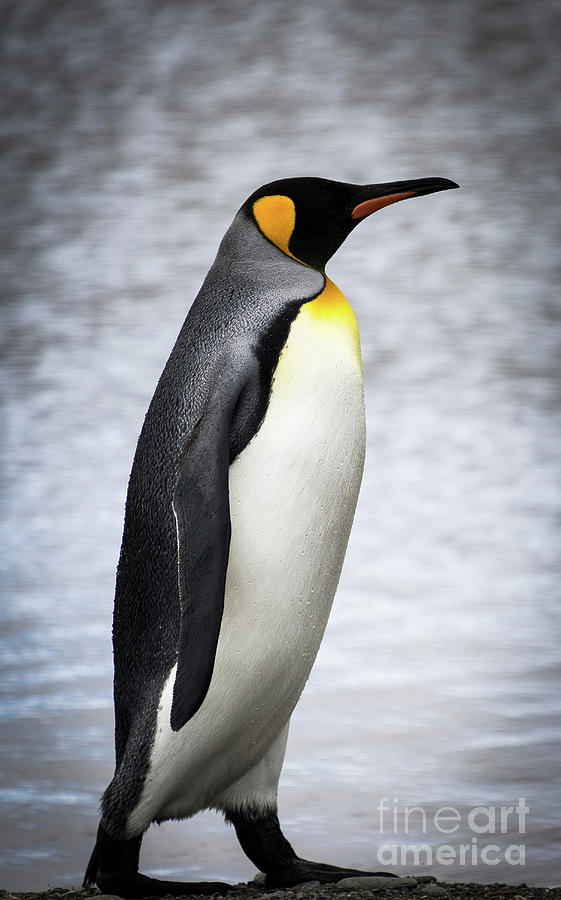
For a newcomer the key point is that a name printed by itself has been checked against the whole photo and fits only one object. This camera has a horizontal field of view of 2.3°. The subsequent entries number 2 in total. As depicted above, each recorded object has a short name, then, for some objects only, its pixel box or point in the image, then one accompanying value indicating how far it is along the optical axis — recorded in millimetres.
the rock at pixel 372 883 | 15828
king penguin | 15775
